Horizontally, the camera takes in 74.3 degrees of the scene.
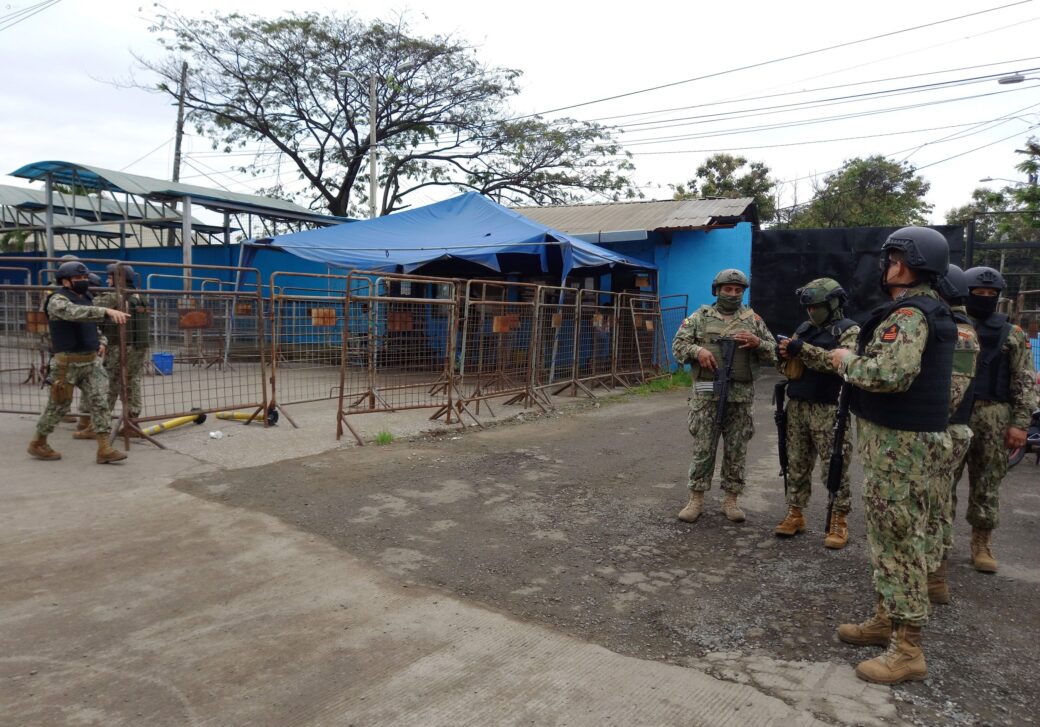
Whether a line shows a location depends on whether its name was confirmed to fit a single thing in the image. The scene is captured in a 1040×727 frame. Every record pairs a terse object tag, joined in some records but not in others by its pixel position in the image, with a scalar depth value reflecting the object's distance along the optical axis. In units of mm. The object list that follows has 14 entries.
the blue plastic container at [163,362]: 10088
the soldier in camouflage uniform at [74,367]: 5922
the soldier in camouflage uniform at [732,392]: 4977
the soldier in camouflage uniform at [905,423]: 2902
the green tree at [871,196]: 28953
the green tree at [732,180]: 30297
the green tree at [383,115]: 22375
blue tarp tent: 11727
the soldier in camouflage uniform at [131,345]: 7195
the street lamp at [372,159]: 20562
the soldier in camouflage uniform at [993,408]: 4230
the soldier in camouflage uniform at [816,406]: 4504
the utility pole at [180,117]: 22797
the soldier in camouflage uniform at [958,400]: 3520
